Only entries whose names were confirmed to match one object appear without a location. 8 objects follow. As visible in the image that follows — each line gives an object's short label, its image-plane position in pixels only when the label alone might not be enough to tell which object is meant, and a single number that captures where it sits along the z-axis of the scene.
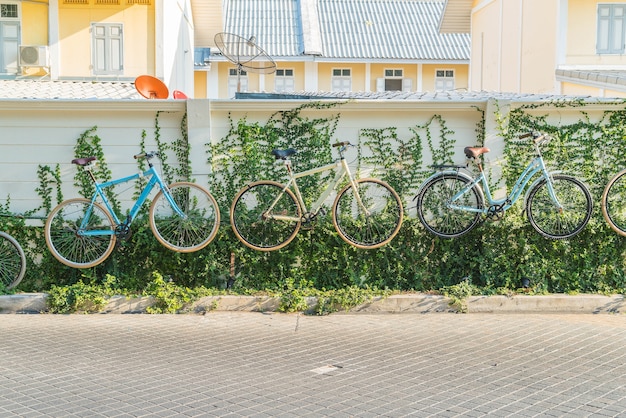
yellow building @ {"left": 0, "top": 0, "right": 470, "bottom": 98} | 33.00
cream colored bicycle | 10.06
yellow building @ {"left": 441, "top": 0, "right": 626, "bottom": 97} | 23.80
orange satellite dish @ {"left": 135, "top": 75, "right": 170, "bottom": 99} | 13.78
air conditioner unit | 23.25
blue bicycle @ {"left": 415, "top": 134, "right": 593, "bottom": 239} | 10.05
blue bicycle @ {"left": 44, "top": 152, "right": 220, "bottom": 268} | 10.04
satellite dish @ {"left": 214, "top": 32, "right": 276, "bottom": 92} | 17.71
